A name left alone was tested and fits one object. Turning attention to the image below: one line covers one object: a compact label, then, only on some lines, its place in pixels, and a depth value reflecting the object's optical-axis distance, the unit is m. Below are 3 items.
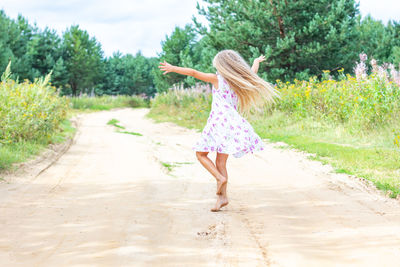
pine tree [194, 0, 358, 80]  17.70
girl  4.74
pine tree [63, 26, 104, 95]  45.31
